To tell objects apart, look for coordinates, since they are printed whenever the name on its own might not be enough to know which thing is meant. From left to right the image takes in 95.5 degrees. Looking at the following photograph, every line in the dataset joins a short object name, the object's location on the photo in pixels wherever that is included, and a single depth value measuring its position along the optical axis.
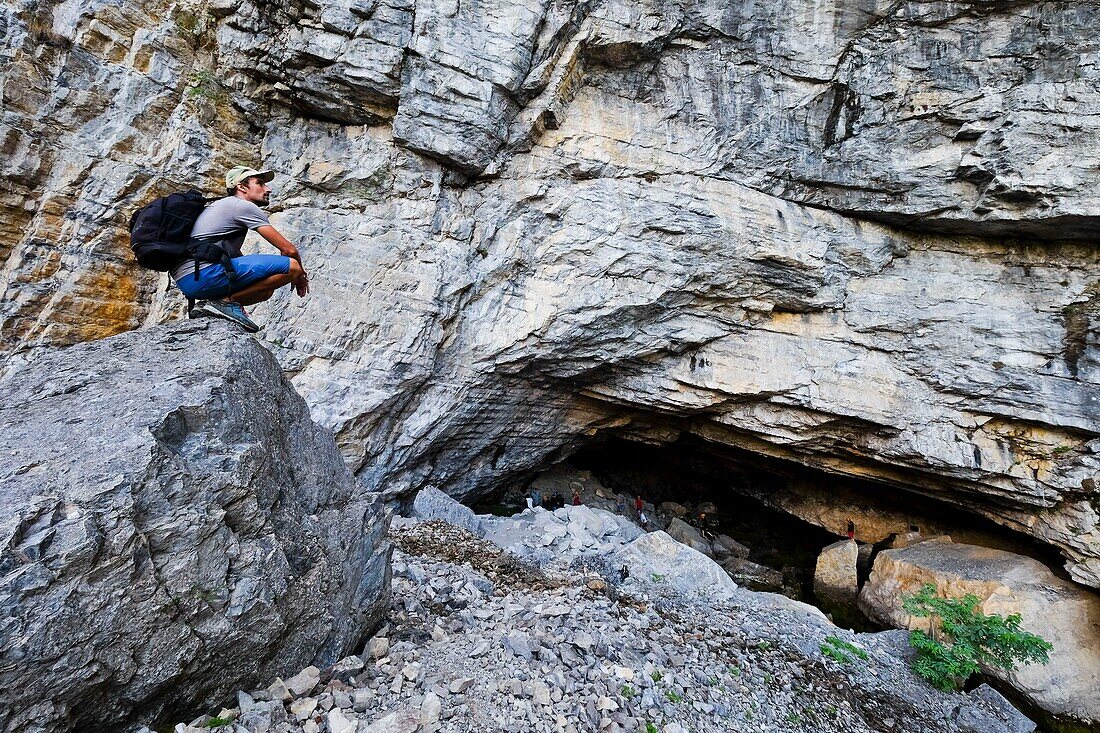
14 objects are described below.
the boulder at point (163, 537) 2.63
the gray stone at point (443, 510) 10.58
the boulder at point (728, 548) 14.93
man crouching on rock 4.44
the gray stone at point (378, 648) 4.23
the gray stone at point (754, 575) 12.65
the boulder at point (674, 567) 9.13
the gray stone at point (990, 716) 7.01
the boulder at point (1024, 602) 9.04
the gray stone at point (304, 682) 3.59
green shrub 7.76
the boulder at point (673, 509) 17.11
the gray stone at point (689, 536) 14.44
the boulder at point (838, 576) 12.51
